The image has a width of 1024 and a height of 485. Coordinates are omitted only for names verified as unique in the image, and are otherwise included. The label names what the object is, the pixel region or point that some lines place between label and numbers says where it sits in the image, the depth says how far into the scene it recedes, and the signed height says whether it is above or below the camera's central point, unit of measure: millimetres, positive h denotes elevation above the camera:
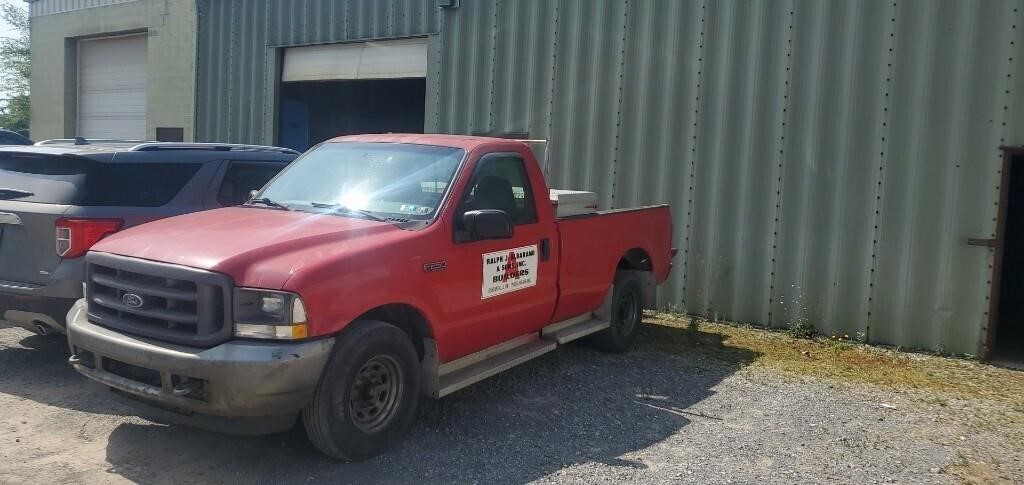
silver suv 5766 -353
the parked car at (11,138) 13109 +220
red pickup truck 4262 -723
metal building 7906 +632
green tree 30547 +3253
